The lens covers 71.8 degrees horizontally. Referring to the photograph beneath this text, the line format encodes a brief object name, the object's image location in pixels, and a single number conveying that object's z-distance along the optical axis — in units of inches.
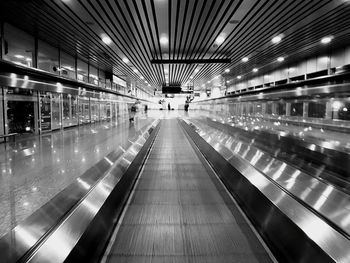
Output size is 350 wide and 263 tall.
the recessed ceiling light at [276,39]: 335.0
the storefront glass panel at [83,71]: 523.7
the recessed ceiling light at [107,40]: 328.6
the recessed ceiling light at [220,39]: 346.3
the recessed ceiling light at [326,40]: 351.3
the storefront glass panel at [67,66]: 450.0
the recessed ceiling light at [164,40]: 357.5
